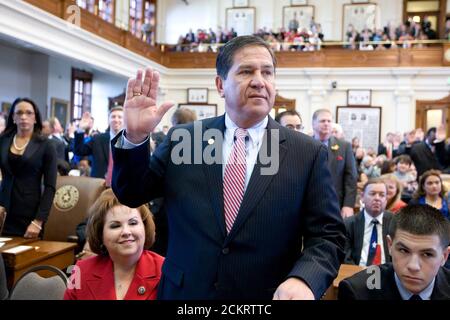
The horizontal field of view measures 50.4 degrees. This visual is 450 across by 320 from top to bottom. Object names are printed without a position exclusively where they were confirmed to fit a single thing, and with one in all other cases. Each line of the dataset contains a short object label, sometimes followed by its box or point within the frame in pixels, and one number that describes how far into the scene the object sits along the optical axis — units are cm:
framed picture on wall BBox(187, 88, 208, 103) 1686
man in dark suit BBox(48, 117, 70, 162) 685
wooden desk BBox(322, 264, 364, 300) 280
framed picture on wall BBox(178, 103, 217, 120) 1686
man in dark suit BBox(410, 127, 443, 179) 719
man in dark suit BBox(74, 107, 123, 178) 439
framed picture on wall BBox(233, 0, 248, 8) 1881
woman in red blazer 209
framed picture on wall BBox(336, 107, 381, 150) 1588
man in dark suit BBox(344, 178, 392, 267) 372
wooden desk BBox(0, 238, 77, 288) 291
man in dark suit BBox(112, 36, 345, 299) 142
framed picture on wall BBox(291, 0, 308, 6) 1831
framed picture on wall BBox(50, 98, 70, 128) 1460
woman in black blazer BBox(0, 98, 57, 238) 364
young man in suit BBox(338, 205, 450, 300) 194
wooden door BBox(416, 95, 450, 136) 1545
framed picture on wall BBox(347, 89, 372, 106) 1573
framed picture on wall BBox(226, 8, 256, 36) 1875
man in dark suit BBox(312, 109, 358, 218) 453
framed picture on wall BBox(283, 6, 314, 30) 1827
